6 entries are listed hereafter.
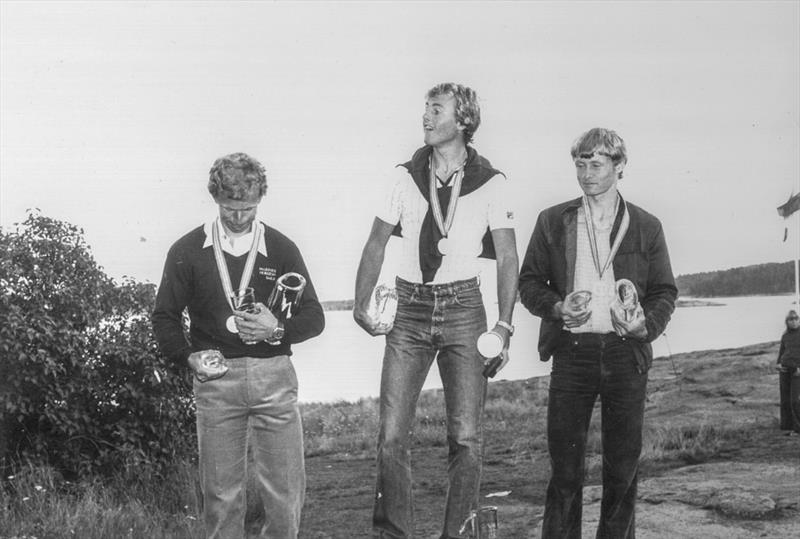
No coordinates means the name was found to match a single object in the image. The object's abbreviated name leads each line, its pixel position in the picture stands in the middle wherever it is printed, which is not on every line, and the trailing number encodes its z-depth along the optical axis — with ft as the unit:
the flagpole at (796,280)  37.05
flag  34.50
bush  28.09
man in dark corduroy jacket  19.20
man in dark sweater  17.80
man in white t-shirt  19.20
